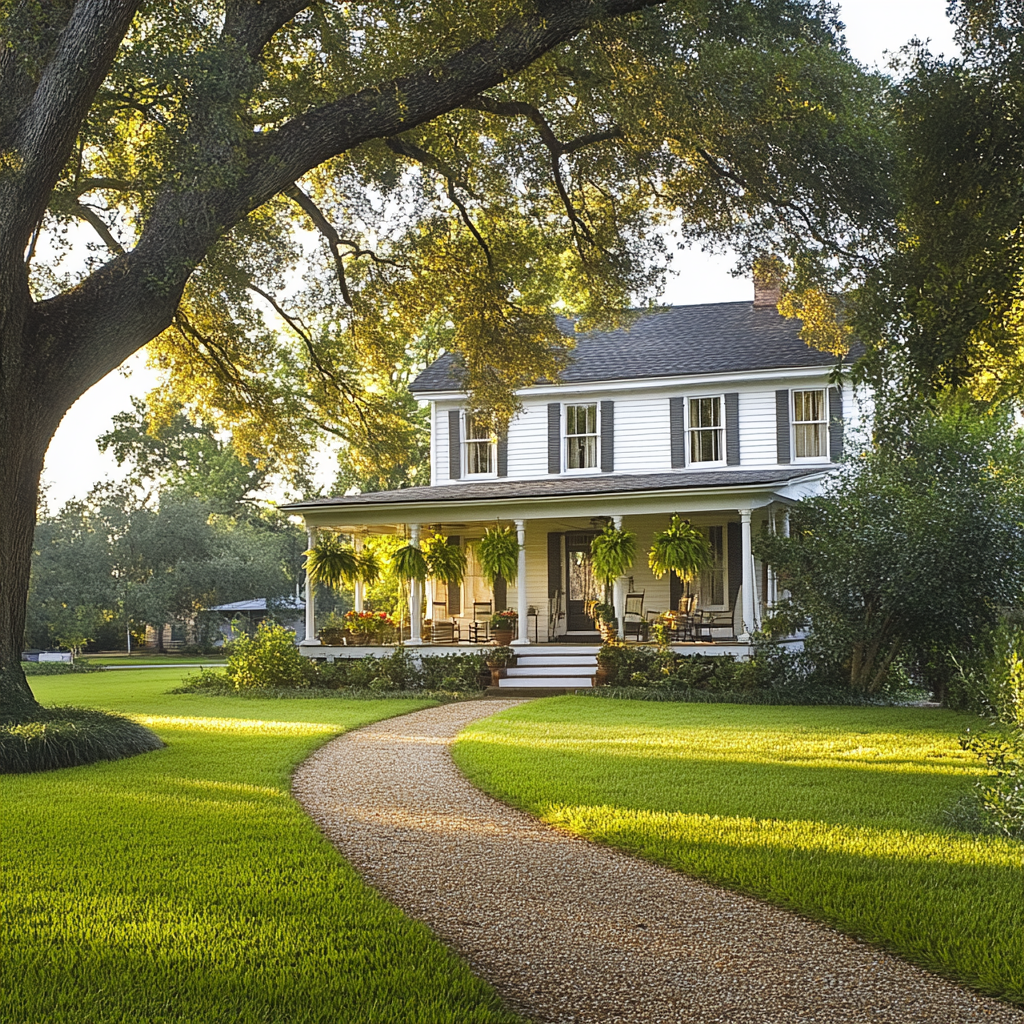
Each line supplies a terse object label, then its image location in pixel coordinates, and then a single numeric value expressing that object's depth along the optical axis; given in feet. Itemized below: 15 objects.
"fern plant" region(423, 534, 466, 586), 68.54
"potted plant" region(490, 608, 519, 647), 68.33
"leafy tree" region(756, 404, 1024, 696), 51.47
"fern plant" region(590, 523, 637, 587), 64.13
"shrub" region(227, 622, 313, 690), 66.23
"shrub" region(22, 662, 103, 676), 103.06
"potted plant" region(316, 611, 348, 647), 70.18
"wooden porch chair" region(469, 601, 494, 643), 76.48
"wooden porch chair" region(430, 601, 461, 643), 73.04
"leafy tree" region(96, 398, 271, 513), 177.68
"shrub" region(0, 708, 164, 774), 33.71
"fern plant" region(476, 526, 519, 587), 67.00
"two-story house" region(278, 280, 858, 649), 69.72
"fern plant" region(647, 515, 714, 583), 63.21
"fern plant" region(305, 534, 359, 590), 68.13
